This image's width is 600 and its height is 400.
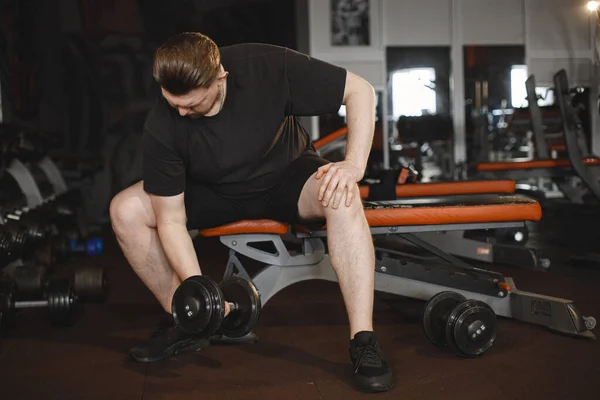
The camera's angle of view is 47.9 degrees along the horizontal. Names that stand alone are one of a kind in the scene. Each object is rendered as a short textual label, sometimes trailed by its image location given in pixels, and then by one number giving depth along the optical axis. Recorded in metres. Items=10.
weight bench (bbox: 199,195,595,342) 1.99
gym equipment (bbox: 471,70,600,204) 3.76
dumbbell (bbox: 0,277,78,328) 2.18
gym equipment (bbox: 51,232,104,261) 3.65
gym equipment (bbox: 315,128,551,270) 2.96
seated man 1.60
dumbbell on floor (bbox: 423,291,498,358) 1.73
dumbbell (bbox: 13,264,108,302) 2.28
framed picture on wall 6.21
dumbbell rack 2.26
